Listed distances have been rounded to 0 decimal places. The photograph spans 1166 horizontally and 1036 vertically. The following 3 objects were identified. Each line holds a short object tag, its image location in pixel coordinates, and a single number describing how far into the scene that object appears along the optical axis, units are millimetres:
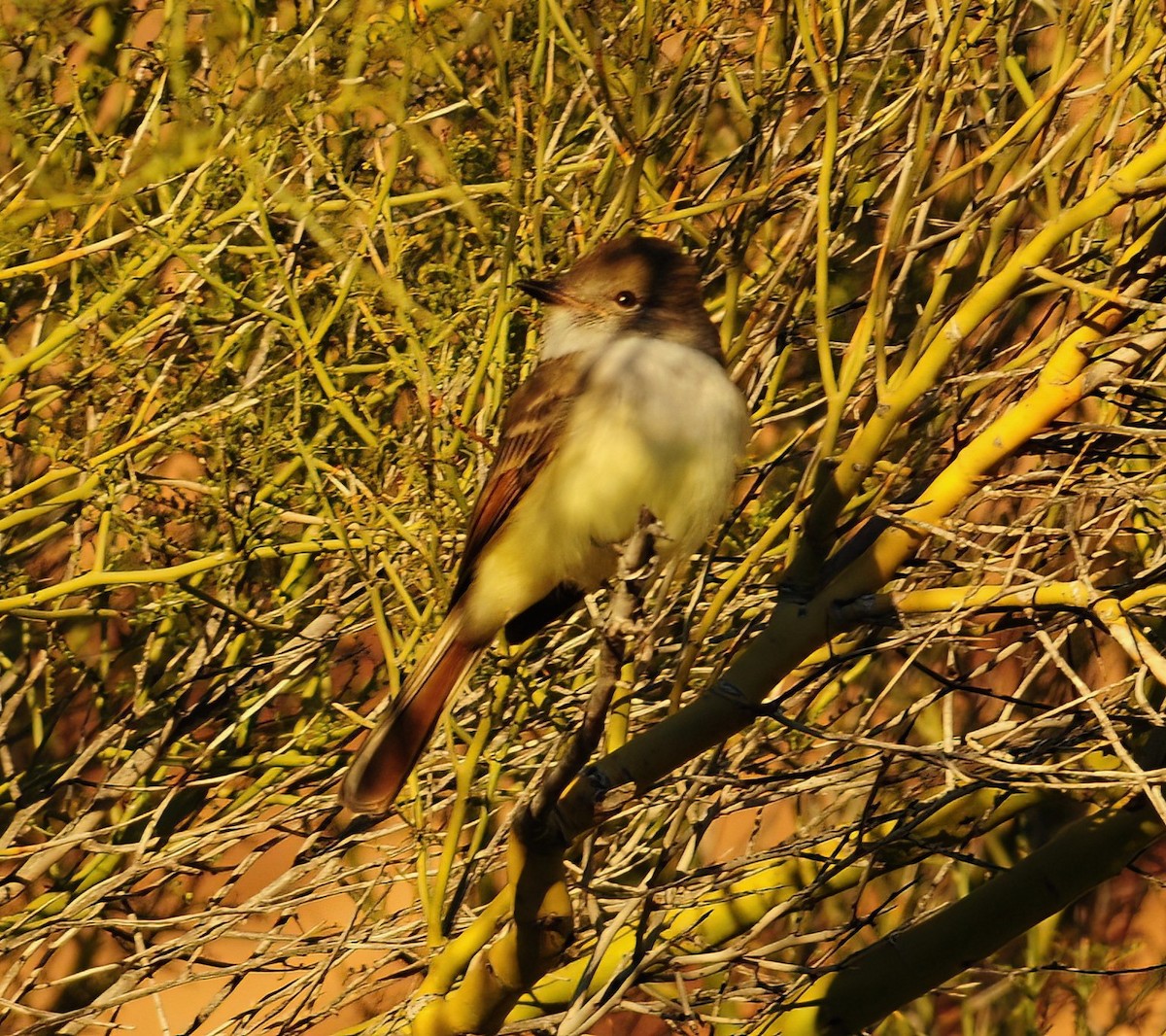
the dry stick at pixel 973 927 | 6945
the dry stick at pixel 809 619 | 5523
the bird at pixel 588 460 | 7316
